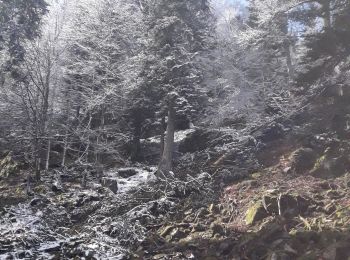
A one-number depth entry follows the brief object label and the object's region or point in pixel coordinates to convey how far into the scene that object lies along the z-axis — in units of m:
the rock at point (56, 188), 19.55
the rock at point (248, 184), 16.16
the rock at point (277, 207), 13.27
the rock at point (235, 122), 22.10
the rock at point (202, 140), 22.56
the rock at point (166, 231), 14.48
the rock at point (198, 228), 14.30
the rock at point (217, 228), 13.67
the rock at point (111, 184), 19.42
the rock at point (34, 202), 17.47
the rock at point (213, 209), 15.48
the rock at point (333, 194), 13.37
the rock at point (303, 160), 16.36
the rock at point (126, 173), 22.95
